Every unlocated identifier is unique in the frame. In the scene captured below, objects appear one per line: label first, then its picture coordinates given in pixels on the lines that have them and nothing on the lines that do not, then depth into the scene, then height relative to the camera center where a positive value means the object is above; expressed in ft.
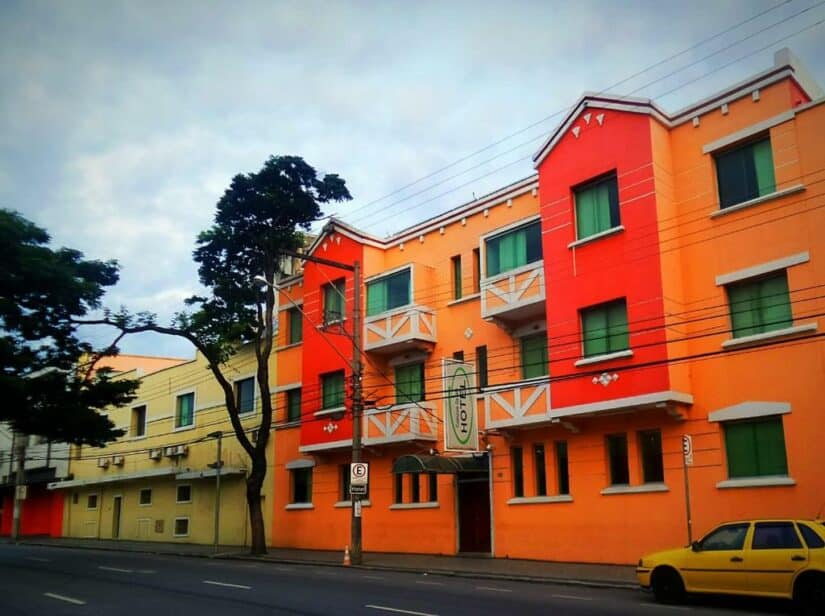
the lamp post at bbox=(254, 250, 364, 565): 77.20 +9.50
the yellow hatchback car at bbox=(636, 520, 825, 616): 41.42 -3.34
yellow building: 119.65 +6.61
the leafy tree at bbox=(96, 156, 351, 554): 99.25 +30.32
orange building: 63.21 +14.05
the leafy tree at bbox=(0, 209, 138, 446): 86.12 +18.34
